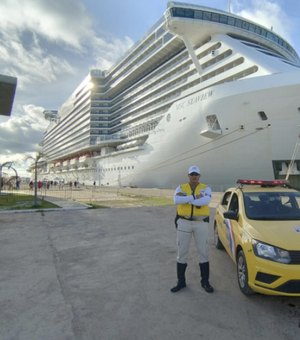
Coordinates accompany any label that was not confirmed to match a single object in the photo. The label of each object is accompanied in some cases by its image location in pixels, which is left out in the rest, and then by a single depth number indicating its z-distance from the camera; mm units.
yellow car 3465
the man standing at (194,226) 4297
